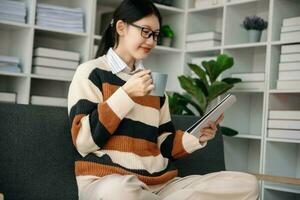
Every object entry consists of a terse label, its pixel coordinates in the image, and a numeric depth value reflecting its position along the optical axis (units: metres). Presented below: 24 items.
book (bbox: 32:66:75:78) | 3.57
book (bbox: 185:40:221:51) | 3.98
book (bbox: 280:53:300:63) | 3.34
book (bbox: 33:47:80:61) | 3.57
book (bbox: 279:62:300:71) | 3.34
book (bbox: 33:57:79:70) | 3.57
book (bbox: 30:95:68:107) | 3.55
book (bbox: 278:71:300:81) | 3.34
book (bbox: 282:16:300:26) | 3.37
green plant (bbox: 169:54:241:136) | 3.52
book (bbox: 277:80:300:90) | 3.33
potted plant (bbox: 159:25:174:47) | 4.18
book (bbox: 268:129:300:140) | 3.32
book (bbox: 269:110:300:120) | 3.32
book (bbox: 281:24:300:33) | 3.36
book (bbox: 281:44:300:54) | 3.35
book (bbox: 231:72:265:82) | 3.53
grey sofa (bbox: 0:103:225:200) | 1.77
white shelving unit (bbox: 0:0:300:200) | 3.50
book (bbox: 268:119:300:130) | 3.32
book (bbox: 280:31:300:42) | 3.34
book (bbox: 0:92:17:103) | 3.46
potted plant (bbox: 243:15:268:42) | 3.69
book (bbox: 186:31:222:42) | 3.98
